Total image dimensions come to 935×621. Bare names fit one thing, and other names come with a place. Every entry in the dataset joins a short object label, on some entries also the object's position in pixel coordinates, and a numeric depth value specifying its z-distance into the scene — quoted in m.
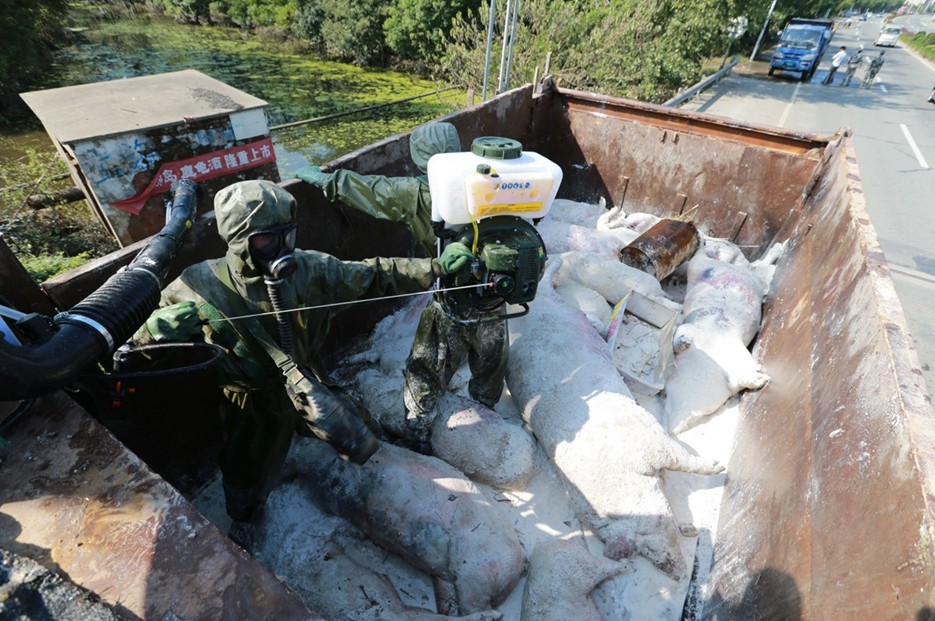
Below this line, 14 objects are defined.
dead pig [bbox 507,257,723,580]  2.43
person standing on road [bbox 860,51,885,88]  17.02
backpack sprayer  2.46
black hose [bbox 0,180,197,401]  1.18
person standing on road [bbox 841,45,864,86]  17.14
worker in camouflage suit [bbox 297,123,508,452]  2.89
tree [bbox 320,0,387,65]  19.58
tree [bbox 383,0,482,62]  17.72
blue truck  16.77
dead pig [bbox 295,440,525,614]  2.19
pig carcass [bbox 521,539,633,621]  2.08
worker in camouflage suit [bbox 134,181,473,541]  1.89
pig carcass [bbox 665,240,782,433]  3.13
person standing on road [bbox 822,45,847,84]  16.76
